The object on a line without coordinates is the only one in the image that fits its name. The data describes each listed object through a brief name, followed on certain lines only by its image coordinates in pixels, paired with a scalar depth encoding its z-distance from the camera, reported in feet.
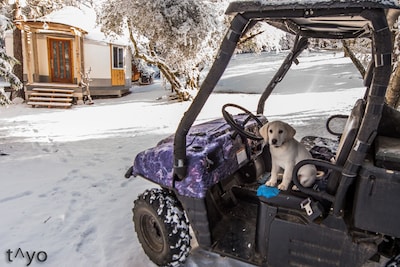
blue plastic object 7.10
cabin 44.82
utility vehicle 5.70
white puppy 7.55
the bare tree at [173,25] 32.96
